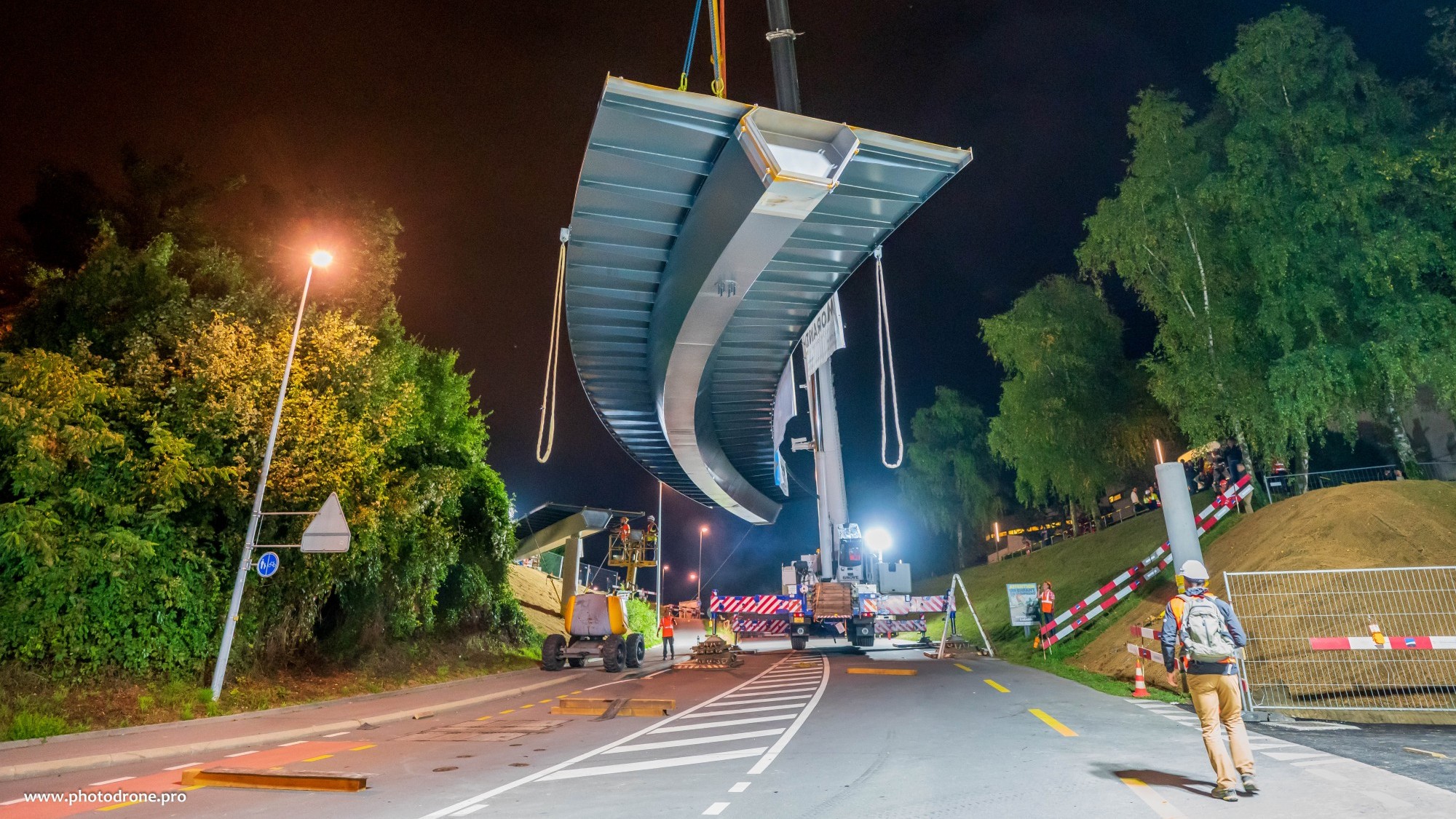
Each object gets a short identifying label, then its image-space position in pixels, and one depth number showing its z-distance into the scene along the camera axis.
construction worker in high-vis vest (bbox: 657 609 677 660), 23.19
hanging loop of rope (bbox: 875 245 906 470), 11.84
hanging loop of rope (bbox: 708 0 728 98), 9.70
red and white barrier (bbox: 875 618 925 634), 22.62
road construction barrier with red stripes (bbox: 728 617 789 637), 26.84
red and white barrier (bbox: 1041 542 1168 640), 17.62
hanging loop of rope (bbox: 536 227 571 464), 11.69
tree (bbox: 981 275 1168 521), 28.06
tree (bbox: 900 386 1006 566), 45.50
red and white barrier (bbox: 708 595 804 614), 25.31
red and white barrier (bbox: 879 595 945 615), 22.44
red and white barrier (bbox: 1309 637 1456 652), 8.39
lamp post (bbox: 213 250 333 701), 11.38
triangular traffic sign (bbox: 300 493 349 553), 11.07
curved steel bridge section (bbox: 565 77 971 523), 8.70
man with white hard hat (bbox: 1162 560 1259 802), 5.45
